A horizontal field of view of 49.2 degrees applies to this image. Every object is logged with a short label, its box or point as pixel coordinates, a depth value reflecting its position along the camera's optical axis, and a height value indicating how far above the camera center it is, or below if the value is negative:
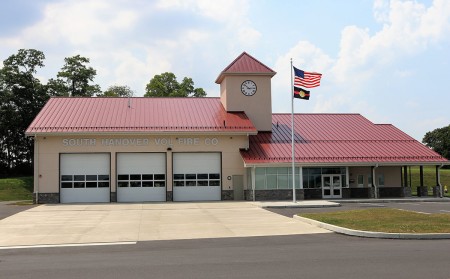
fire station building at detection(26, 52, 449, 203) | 35.22 +0.91
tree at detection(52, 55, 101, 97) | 68.06 +13.58
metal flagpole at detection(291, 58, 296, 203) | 30.16 +4.30
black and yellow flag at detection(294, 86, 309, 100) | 29.70 +4.70
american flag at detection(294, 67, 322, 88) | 29.66 +5.52
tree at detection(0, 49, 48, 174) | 62.62 +9.74
